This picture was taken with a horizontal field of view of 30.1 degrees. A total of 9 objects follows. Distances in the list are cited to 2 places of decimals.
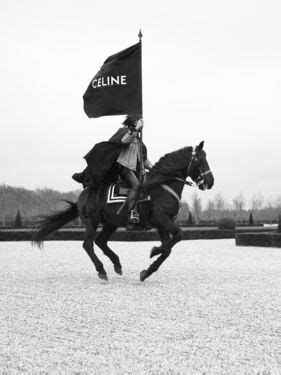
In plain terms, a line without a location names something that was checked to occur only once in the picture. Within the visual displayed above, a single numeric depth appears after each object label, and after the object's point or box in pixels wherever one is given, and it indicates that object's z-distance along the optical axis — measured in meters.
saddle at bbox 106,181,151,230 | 8.95
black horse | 8.77
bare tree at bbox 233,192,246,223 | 95.84
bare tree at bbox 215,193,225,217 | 105.00
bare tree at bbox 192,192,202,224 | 82.24
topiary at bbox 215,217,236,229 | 27.44
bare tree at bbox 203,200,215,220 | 112.12
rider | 8.87
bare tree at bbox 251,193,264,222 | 110.44
